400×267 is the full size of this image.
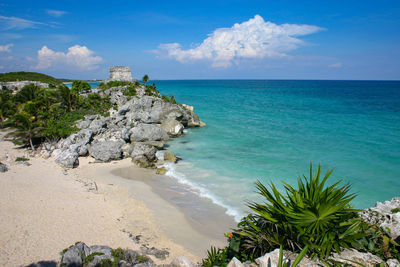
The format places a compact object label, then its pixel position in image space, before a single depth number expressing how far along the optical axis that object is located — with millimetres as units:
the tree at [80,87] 32856
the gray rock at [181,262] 6270
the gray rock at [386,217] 4856
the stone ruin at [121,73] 38156
